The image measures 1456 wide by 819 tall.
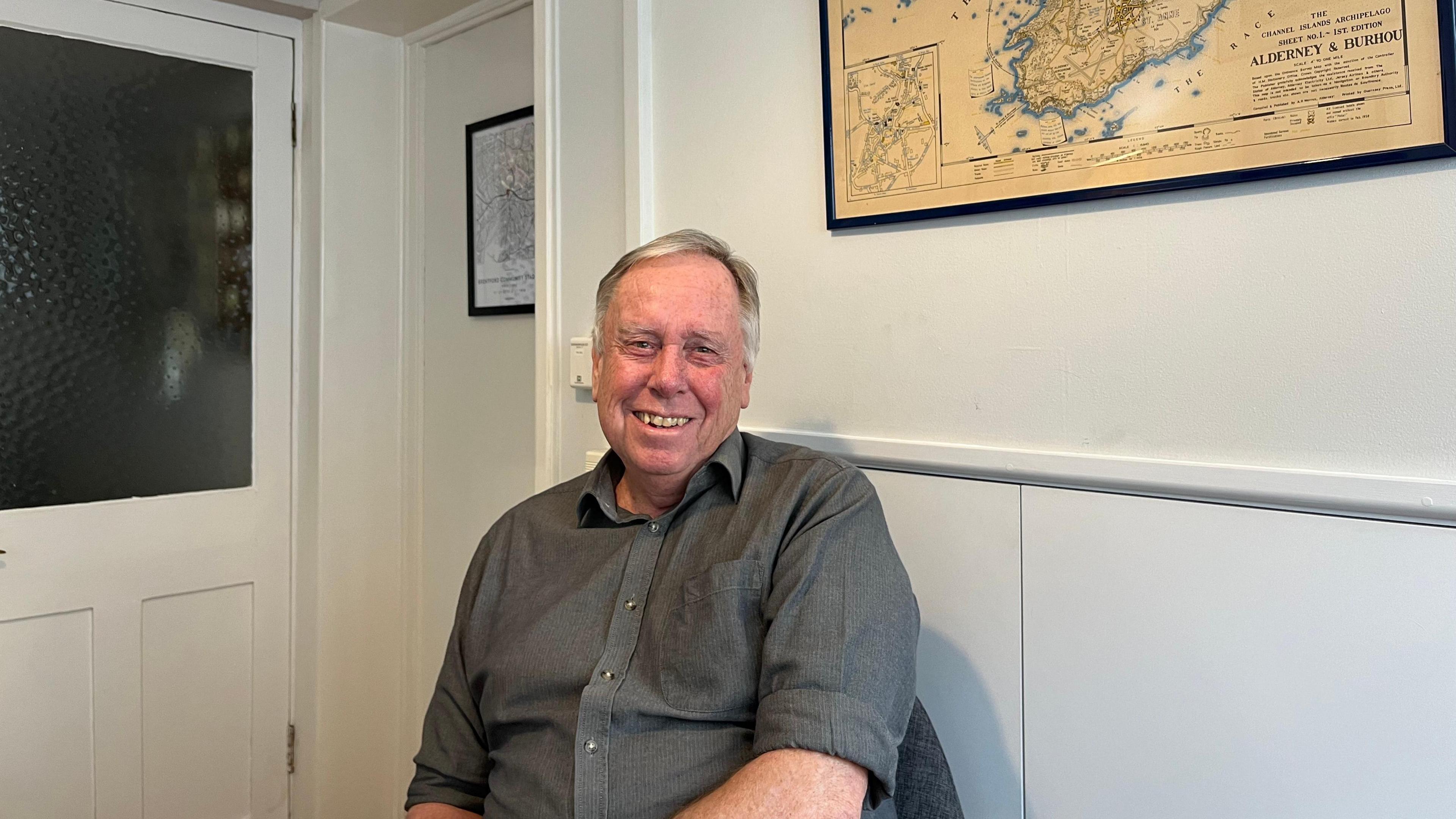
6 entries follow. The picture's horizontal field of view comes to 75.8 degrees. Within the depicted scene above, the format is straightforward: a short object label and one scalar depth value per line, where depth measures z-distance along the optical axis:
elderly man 1.02
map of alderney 0.98
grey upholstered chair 1.15
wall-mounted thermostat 1.82
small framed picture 2.22
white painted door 2.05
